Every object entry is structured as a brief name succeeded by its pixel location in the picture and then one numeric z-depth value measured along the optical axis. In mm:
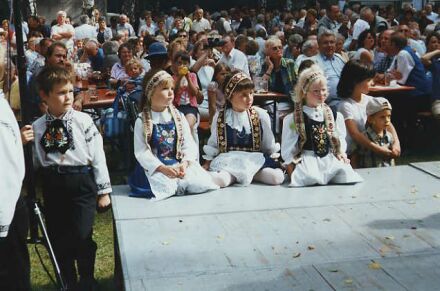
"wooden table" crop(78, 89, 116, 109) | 8430
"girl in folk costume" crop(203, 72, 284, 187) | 6113
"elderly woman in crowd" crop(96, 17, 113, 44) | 18391
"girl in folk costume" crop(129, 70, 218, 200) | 5660
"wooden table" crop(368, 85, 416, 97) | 9578
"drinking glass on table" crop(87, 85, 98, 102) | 8715
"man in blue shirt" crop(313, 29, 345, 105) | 9597
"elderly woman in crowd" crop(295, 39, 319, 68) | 10312
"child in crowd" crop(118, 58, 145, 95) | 8203
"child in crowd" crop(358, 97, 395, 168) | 6787
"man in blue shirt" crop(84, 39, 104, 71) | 12008
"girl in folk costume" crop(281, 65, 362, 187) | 6094
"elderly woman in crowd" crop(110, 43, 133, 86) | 9922
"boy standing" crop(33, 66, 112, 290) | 4895
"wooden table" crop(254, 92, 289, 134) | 9164
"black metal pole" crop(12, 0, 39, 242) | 4852
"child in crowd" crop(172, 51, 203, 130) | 8273
